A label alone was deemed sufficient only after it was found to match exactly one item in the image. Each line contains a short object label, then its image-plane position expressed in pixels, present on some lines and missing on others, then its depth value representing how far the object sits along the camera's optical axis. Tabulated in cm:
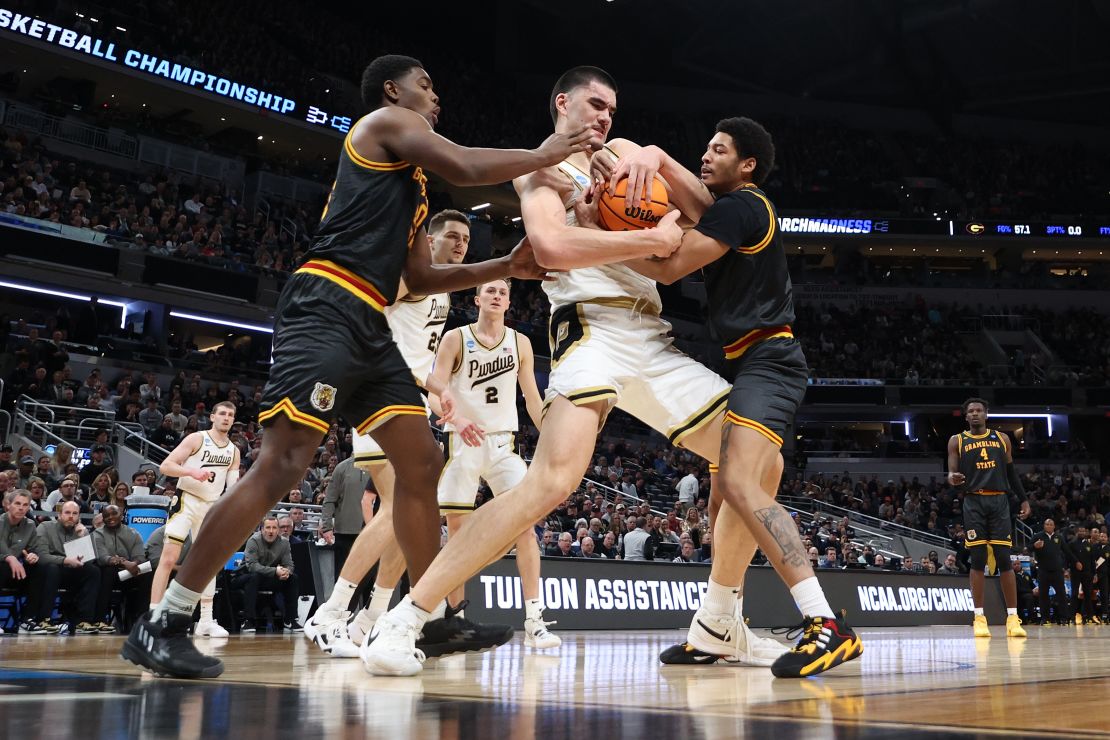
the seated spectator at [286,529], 1120
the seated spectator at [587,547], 1313
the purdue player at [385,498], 530
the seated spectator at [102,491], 1249
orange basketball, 405
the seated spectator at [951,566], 1931
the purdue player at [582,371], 368
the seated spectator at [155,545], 1023
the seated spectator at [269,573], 1067
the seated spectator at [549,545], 1489
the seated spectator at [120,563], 990
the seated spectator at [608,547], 1443
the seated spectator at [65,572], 936
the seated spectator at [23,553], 927
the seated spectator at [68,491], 1123
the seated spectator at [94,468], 1484
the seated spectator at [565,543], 1285
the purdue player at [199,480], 822
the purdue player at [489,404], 641
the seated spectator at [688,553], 1447
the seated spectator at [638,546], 1438
